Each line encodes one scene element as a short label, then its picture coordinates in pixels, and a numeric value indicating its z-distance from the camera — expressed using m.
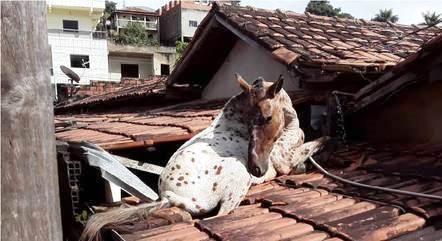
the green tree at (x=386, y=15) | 55.06
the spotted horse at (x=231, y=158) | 3.45
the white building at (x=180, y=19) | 41.34
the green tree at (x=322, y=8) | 55.69
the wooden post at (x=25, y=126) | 1.22
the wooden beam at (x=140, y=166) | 4.28
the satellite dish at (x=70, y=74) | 13.70
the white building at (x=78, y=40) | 32.91
